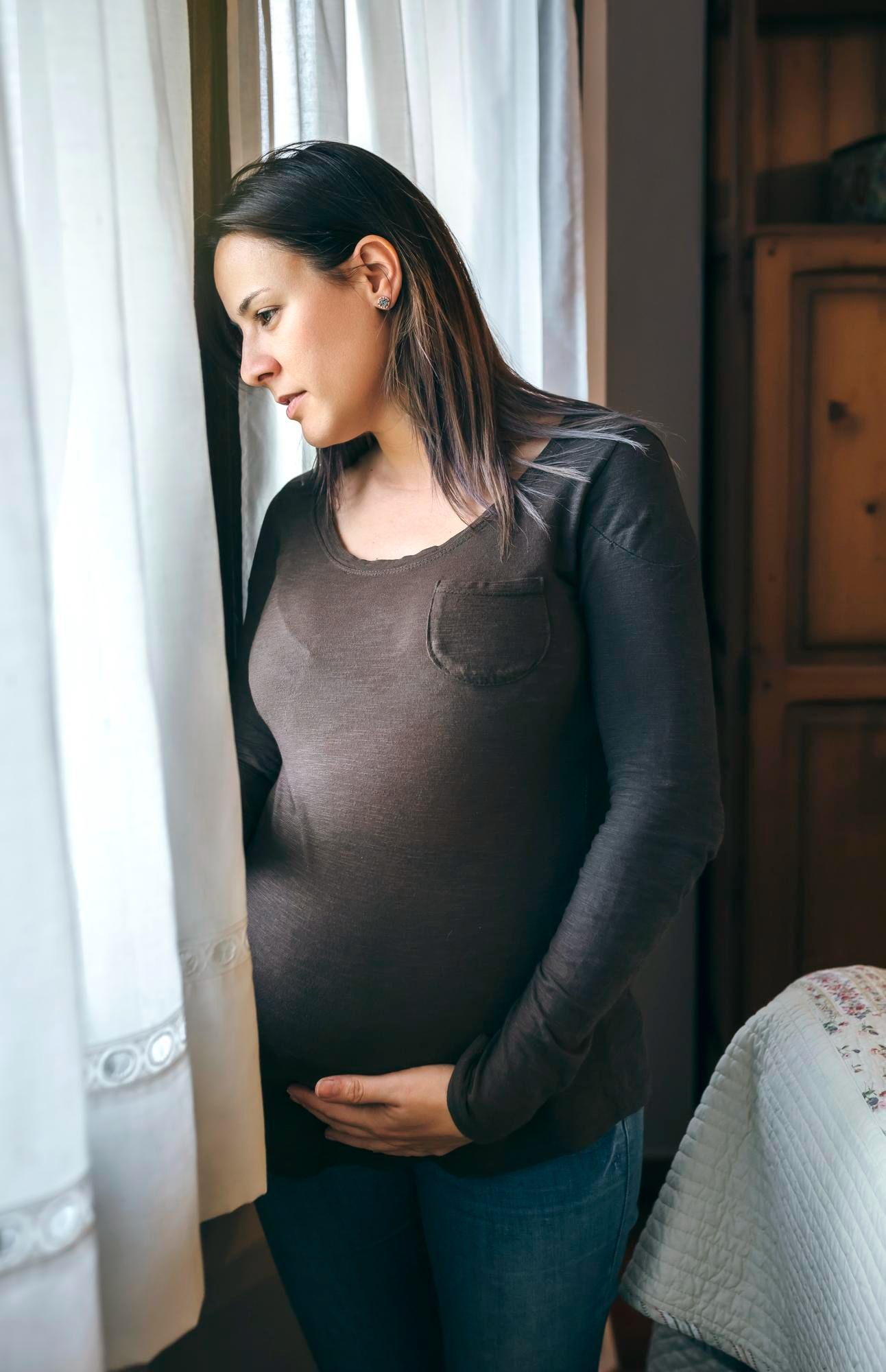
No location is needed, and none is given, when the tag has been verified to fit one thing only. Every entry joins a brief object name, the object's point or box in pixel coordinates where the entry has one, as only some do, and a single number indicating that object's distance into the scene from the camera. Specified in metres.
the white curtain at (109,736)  0.53
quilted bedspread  0.99
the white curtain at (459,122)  1.13
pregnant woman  0.87
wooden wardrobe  1.94
